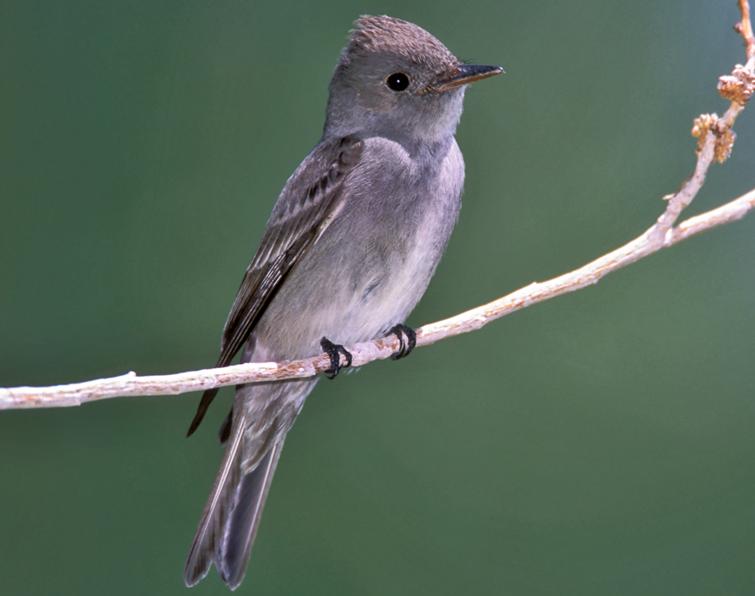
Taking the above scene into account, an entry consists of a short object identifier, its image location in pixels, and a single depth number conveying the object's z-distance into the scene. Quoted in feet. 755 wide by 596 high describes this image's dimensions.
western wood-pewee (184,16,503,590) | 20.95
